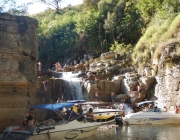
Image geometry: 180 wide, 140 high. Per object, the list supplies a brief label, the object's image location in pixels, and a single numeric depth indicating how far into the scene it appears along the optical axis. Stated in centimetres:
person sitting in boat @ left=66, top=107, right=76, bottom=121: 1337
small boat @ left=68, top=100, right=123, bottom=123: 1979
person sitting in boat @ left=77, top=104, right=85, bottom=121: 1374
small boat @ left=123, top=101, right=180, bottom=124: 1938
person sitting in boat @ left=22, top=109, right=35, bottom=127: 1175
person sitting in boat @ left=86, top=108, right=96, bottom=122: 1519
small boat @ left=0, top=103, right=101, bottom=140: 1143
